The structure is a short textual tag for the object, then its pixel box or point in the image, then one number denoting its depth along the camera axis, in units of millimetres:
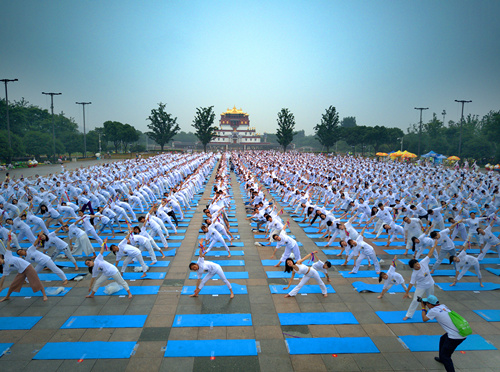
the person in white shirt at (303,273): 6348
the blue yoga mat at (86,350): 4672
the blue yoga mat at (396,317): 5613
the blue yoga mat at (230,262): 8320
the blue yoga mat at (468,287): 6949
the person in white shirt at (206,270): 6336
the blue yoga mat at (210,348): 4742
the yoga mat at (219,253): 9055
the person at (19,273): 6238
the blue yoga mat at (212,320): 5504
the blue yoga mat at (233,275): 7488
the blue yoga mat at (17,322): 5406
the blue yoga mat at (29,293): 6613
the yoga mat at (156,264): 8156
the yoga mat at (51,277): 7348
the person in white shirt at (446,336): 4145
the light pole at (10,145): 26844
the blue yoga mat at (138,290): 6645
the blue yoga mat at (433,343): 4875
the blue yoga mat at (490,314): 5727
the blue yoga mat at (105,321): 5449
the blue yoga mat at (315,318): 5605
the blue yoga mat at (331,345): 4828
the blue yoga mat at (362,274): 7604
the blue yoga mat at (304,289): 6789
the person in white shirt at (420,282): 5648
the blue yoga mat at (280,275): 7512
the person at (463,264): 6898
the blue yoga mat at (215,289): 6676
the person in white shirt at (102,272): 6187
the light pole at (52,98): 31519
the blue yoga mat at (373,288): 6811
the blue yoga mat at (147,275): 7407
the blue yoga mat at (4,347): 4748
